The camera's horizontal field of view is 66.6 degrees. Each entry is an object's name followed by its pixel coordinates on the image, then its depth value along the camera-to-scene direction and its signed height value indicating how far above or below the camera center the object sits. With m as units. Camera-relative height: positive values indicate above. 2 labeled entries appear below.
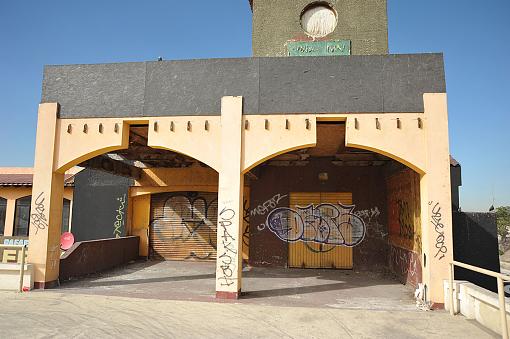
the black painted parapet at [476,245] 9.59 -0.54
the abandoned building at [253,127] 8.76 +2.27
